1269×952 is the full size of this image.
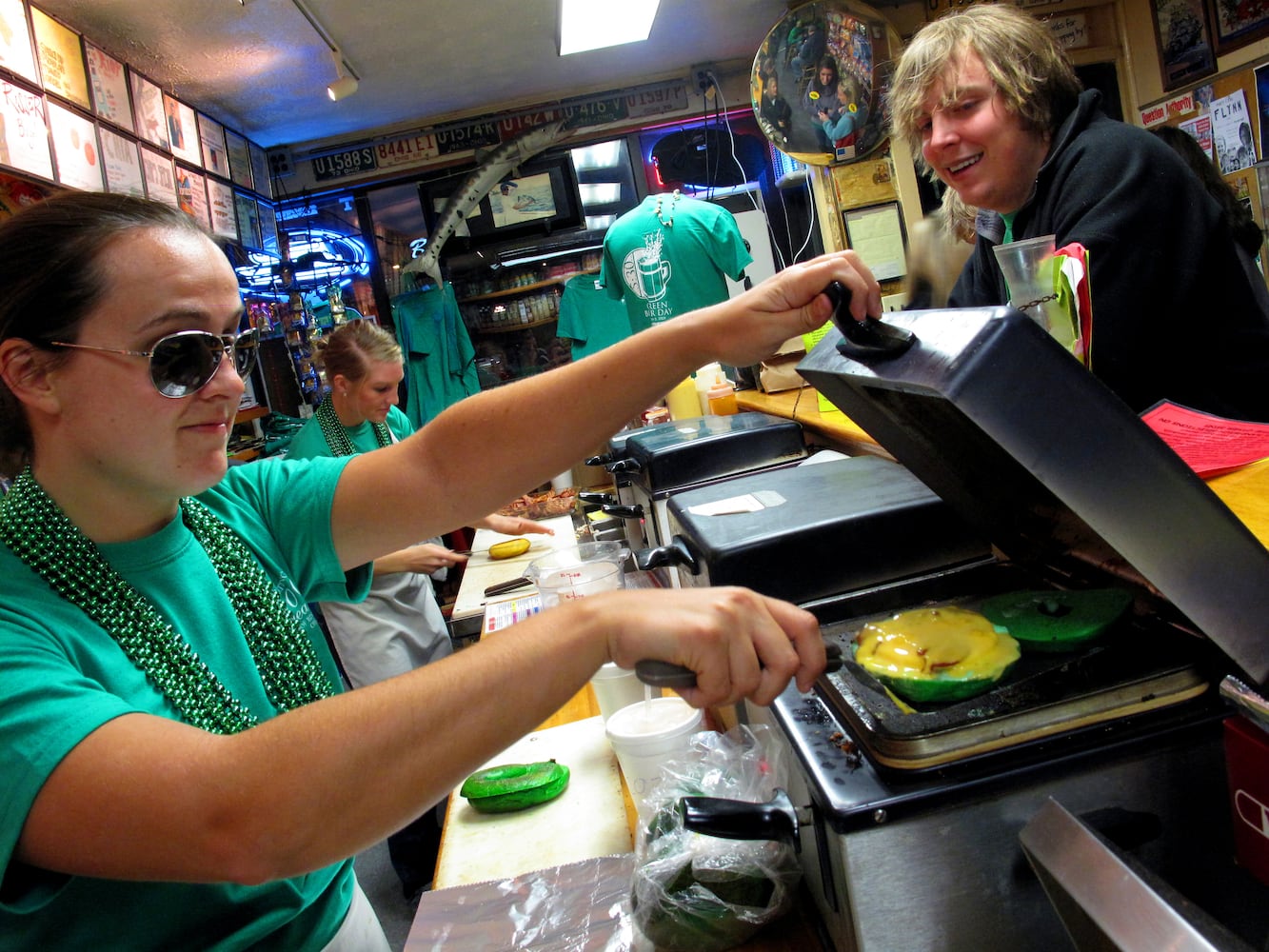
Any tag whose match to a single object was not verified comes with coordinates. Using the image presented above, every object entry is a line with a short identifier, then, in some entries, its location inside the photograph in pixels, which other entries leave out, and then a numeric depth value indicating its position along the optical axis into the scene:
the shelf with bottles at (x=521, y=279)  7.11
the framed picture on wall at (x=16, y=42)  3.41
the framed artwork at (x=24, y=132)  3.30
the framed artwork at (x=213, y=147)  5.37
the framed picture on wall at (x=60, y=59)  3.70
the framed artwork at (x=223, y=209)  5.29
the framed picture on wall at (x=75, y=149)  3.66
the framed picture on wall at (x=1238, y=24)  4.27
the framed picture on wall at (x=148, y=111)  4.48
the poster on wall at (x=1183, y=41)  4.69
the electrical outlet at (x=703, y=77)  6.75
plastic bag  1.00
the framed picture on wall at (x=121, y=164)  4.06
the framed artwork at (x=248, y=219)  5.69
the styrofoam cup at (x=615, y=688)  1.69
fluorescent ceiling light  4.97
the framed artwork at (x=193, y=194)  4.90
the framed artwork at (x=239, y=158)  5.79
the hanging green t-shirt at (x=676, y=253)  4.73
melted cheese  0.92
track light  5.05
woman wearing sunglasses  0.74
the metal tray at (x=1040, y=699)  0.84
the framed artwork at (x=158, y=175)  4.51
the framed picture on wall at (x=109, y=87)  4.06
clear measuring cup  1.83
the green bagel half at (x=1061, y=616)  0.93
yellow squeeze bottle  4.24
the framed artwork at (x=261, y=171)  6.22
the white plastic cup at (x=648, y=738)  1.35
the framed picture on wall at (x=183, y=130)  4.92
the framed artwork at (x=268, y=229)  6.22
